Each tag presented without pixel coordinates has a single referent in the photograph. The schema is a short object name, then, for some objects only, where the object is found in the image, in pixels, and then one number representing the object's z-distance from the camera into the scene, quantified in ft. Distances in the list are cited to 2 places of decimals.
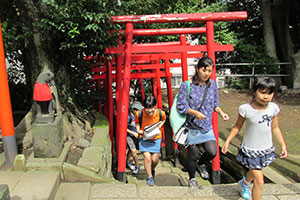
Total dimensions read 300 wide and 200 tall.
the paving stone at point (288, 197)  8.95
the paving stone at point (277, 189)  9.36
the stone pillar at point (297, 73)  38.96
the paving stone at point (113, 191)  8.82
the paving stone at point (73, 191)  8.63
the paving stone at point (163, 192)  8.96
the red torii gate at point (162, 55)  12.72
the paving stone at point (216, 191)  9.27
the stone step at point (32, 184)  8.04
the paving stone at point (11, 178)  8.72
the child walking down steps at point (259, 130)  7.83
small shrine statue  9.87
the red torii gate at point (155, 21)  11.90
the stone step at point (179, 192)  8.94
